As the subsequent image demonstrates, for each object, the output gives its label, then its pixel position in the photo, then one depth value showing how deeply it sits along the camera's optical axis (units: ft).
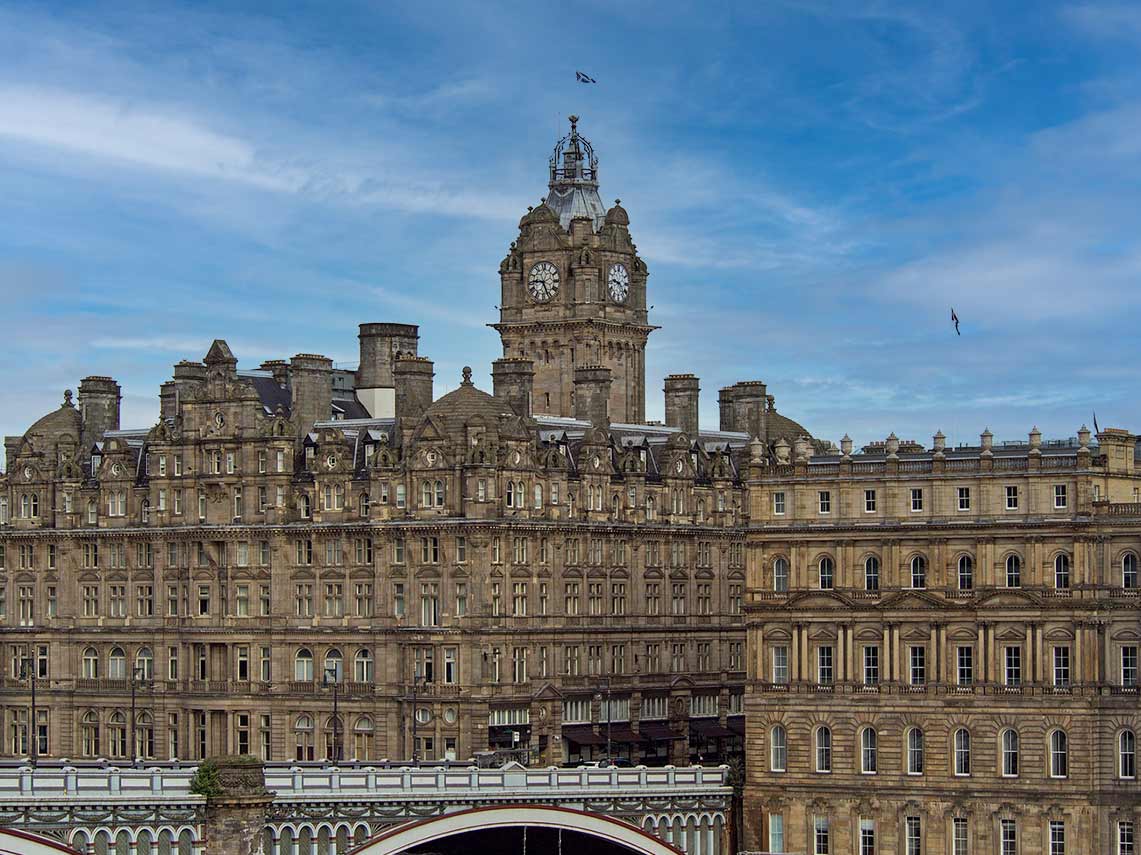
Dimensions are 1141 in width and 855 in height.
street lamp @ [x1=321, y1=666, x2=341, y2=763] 579.31
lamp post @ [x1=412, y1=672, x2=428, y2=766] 577.43
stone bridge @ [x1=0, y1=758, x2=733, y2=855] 446.19
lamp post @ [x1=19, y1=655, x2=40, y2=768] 611.47
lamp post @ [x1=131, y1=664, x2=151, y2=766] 612.29
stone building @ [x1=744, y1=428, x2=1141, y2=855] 486.38
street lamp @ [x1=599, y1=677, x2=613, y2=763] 597.85
